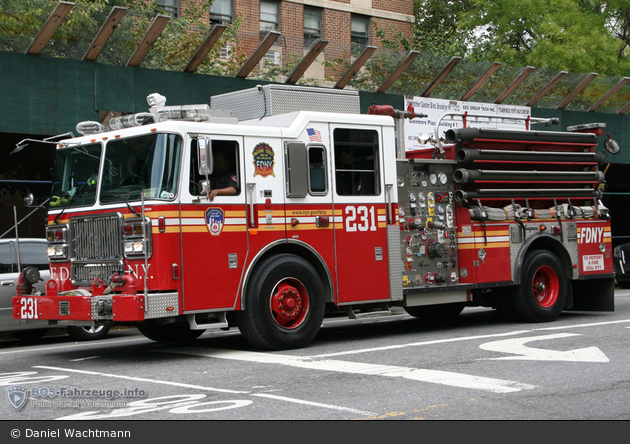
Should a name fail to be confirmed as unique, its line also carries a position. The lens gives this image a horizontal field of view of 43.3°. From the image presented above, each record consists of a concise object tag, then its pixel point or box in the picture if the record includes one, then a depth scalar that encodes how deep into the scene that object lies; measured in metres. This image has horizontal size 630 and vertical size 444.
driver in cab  9.33
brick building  26.17
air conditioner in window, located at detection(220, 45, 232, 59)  20.50
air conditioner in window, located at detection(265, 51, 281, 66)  17.91
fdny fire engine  8.97
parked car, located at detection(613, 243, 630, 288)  20.34
